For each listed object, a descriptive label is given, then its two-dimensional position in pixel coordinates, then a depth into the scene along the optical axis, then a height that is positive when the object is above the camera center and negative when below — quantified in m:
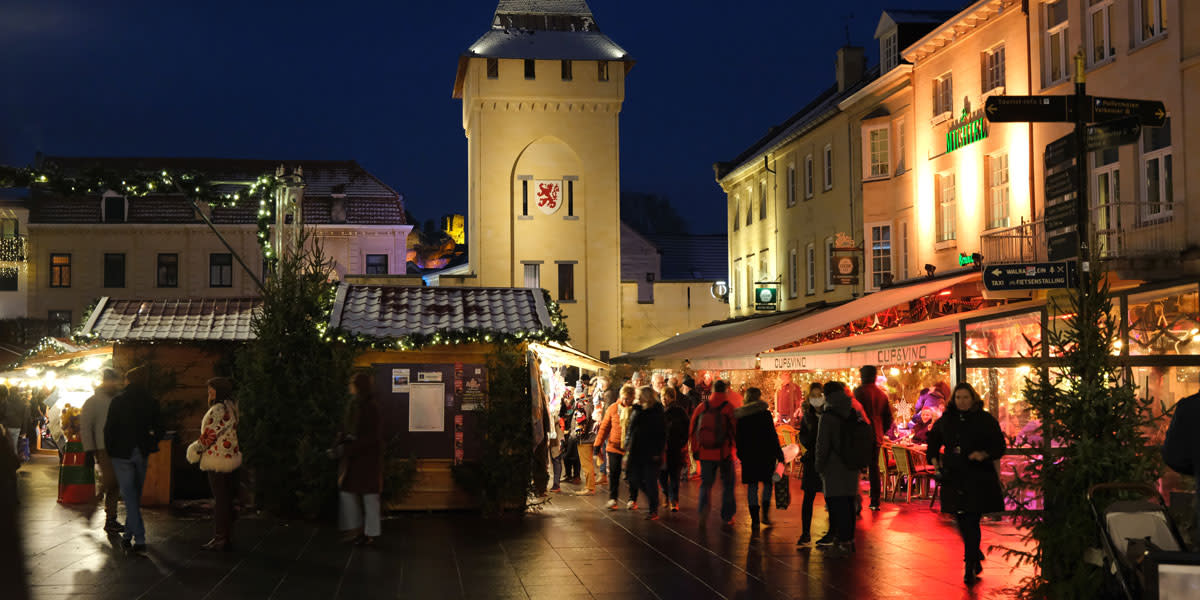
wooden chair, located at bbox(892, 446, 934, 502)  17.31 -1.27
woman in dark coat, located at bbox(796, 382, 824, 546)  13.07 -0.90
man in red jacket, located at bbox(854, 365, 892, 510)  16.22 -0.44
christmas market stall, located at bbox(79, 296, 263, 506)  18.19 +0.41
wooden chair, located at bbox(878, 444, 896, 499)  17.86 -1.30
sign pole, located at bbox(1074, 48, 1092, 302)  10.24 +1.82
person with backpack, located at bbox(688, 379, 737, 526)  14.77 -0.80
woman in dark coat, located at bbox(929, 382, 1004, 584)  10.55 -0.80
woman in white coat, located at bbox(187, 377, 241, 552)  12.60 -0.79
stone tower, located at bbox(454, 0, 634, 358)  49.56 +8.38
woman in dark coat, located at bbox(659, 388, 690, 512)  16.67 -0.94
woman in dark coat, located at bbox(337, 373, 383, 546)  13.05 -0.90
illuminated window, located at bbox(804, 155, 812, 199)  35.69 +5.58
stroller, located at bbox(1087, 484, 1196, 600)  7.55 -1.00
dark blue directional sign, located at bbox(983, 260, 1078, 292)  12.59 +0.97
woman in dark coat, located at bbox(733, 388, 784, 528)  14.13 -0.75
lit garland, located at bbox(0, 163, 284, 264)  20.25 +3.17
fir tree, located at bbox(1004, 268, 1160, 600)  8.64 -0.51
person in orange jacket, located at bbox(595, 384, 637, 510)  17.81 -0.66
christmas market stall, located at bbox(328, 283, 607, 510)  16.11 +0.00
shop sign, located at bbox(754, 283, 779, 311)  38.34 +2.35
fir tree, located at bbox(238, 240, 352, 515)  15.52 -0.26
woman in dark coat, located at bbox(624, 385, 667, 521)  16.05 -0.81
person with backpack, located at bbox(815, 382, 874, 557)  12.09 -0.79
